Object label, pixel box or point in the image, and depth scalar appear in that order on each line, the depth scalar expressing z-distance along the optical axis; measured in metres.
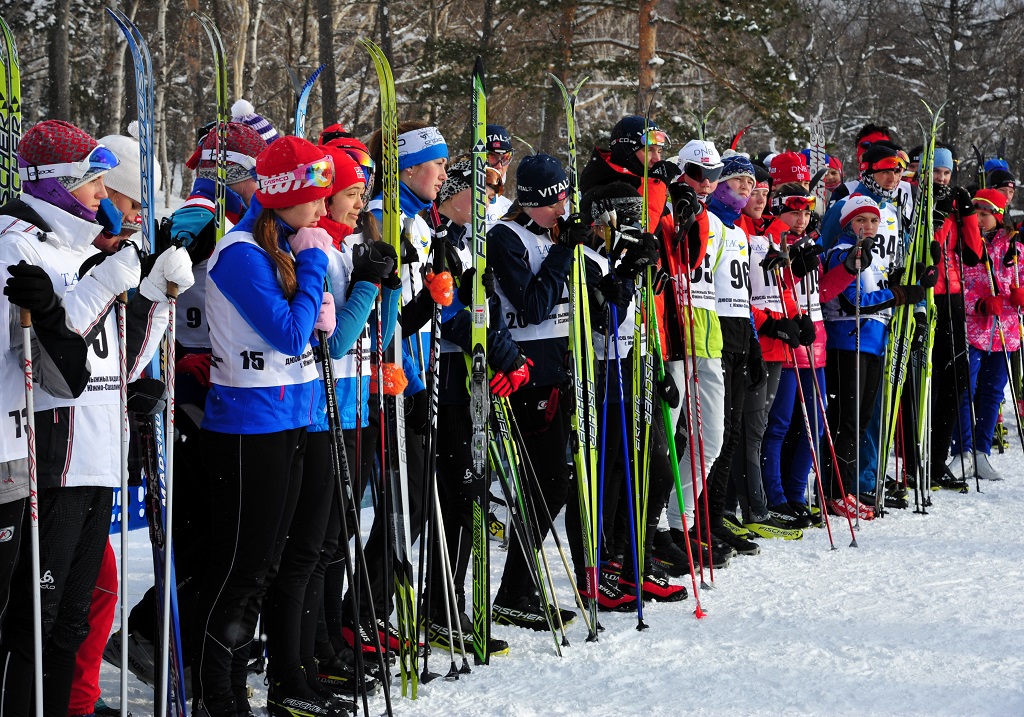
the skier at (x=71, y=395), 5.59
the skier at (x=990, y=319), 16.45
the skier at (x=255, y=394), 6.37
